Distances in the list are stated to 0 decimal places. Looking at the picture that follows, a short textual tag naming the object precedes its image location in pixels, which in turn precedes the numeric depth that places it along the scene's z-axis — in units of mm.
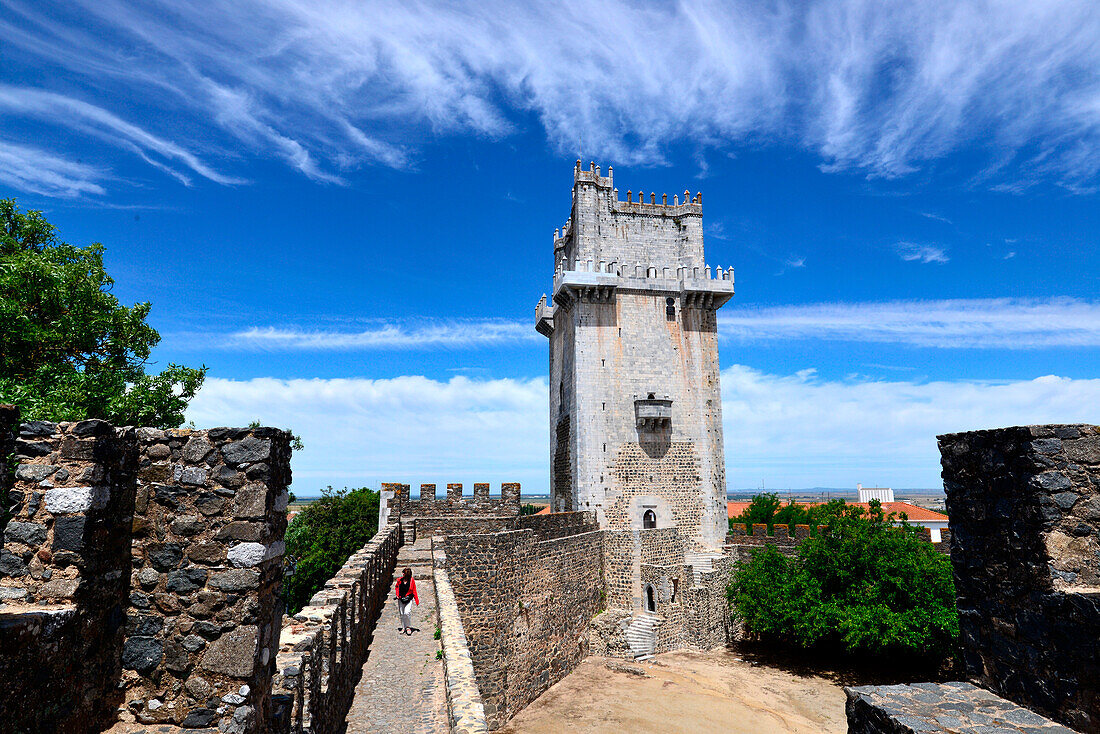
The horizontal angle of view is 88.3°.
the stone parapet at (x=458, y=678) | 5219
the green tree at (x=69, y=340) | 11891
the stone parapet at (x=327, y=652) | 4695
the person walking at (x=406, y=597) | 10375
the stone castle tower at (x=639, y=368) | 23469
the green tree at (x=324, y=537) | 27062
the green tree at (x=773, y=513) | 32125
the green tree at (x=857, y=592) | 18062
